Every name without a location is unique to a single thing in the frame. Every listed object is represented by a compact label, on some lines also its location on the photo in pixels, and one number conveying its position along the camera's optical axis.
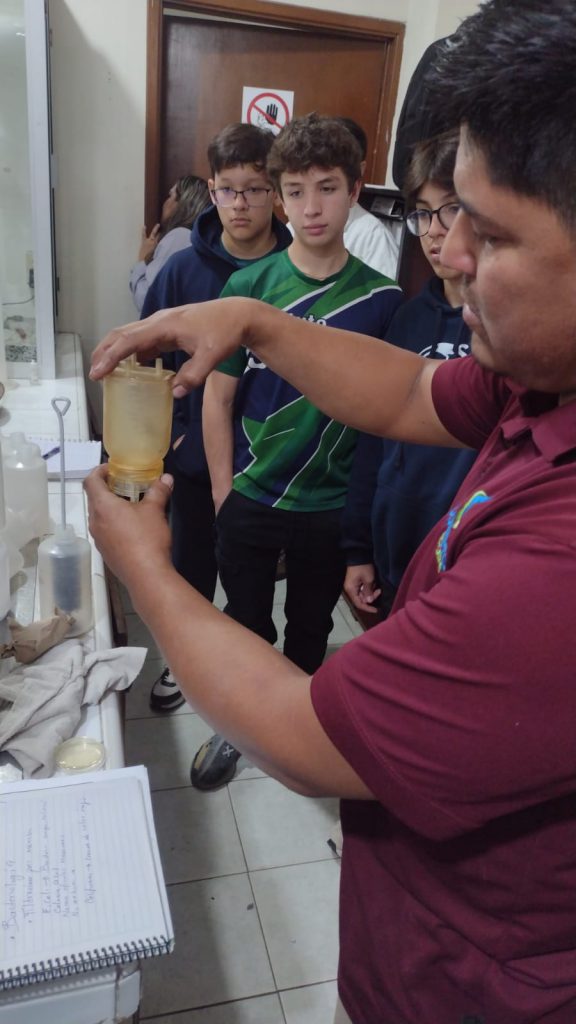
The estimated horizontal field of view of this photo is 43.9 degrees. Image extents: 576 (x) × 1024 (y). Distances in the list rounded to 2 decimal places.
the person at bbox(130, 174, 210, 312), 2.57
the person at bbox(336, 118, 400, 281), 2.58
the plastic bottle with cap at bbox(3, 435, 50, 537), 1.34
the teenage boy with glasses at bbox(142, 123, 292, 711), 1.89
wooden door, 2.85
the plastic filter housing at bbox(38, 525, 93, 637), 1.13
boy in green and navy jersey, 1.62
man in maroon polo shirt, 0.48
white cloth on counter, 0.89
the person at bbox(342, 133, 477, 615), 1.35
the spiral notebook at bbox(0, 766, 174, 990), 0.64
